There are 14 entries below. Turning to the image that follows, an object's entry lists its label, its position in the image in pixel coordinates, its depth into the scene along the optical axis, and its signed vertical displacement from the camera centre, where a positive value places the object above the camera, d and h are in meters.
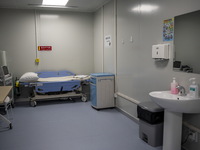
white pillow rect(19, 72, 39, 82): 4.99 -0.52
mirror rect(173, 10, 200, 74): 2.46 +0.19
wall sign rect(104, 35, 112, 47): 5.17 +0.45
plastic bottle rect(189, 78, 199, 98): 2.33 -0.40
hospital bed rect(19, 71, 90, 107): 5.20 -0.77
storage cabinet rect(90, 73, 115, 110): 4.76 -0.81
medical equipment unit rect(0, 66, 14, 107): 4.81 -0.51
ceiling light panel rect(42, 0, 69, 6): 5.04 +1.45
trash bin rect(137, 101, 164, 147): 2.84 -0.96
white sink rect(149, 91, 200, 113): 2.19 -0.54
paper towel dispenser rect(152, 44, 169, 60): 2.88 +0.09
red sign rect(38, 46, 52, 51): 5.94 +0.29
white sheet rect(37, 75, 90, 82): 5.43 -0.60
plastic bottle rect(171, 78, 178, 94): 2.67 -0.41
